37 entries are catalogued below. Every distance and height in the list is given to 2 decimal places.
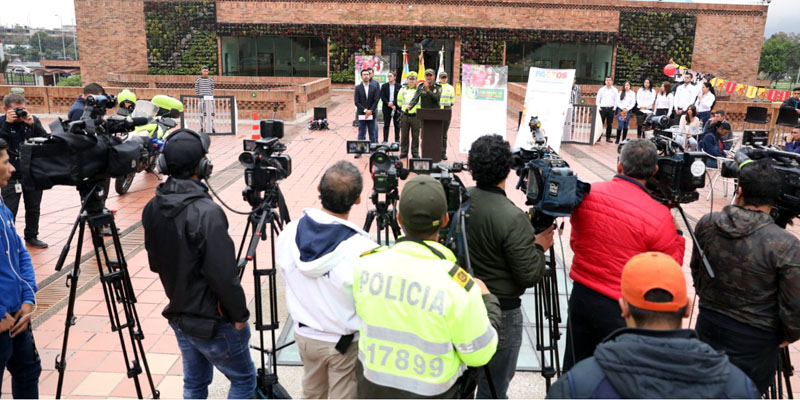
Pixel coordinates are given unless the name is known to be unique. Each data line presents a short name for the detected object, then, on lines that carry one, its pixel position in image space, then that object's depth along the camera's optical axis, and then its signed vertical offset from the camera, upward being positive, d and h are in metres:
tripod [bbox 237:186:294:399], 3.54 -1.36
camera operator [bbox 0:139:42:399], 3.09 -1.34
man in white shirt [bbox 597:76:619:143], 14.94 -0.62
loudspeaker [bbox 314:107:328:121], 15.79 -1.18
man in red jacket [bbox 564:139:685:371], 3.03 -0.83
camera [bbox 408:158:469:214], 3.01 -0.57
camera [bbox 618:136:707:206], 3.11 -0.53
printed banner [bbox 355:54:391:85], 17.30 +0.21
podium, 11.07 -1.09
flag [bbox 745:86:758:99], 18.75 -0.35
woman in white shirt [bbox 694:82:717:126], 14.39 -0.55
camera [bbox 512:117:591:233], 3.01 -0.58
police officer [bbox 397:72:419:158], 11.63 -0.88
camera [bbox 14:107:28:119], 5.57 -0.49
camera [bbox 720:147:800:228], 3.11 -0.50
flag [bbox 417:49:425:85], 17.28 -0.05
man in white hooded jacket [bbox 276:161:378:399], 2.61 -0.94
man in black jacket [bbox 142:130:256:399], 2.87 -0.97
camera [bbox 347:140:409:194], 3.61 -0.61
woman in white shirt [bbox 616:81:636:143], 14.87 -0.76
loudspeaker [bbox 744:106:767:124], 14.37 -0.84
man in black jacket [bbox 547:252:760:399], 1.68 -0.82
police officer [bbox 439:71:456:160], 11.50 -0.48
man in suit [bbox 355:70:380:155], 12.92 -0.65
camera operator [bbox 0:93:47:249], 5.88 -0.83
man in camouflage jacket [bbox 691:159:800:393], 2.81 -0.97
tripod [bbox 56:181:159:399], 3.46 -1.26
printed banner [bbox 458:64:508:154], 12.46 -0.57
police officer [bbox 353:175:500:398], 2.09 -0.89
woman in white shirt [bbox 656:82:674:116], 15.00 -0.57
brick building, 29.70 +1.92
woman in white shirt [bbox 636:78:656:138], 15.59 -0.53
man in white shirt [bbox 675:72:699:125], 14.78 -0.38
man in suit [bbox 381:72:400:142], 13.69 -0.74
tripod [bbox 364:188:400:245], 3.74 -0.93
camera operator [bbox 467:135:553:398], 2.89 -0.86
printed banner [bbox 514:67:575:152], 12.13 -0.50
